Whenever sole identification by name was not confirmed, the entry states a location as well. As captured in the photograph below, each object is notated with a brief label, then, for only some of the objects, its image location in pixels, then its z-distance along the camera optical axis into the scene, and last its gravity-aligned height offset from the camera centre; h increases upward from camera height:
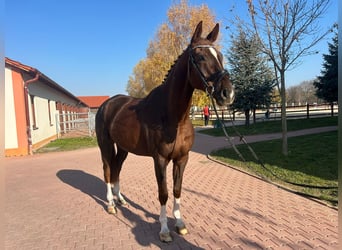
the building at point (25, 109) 11.59 +0.30
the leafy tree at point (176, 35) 24.42 +7.22
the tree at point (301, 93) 75.29 +2.73
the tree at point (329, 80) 18.47 +1.56
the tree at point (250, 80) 17.72 +1.67
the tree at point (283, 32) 7.18 +1.99
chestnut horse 2.62 -0.07
